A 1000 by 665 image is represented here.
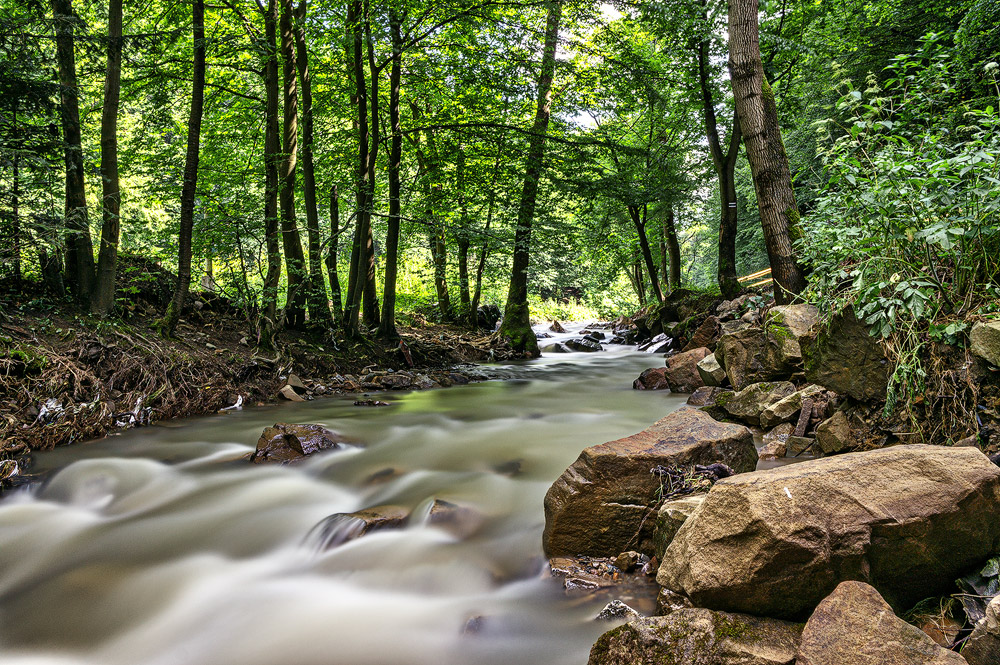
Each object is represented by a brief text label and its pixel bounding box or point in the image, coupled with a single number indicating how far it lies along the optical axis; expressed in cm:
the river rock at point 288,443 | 520
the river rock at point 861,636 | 170
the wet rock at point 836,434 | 403
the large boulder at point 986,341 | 304
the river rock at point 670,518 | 276
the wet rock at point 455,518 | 378
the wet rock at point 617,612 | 260
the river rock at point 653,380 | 884
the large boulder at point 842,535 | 215
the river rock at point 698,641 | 197
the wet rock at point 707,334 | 957
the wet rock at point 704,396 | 659
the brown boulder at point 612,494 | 312
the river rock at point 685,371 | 811
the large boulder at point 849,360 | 404
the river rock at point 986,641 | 176
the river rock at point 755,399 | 520
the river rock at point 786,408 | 478
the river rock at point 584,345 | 1766
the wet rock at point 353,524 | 373
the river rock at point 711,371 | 699
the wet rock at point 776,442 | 439
